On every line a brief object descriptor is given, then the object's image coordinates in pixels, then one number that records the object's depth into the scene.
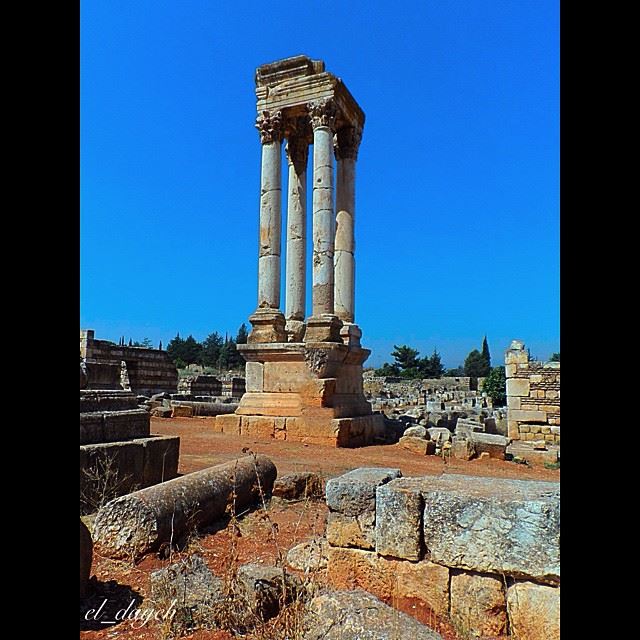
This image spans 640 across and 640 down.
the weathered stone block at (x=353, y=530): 3.73
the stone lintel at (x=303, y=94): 13.19
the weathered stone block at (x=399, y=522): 3.50
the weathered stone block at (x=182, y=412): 17.39
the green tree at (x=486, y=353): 77.92
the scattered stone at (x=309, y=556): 3.83
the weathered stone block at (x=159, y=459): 5.85
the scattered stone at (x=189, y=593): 3.04
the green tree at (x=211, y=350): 67.44
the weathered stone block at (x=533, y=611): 2.97
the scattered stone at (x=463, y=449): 10.37
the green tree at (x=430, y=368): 64.89
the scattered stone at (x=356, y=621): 2.55
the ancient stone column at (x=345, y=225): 13.84
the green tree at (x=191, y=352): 67.59
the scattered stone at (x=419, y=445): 10.75
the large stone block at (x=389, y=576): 3.38
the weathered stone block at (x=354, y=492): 3.78
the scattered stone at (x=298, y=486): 6.09
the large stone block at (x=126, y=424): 5.87
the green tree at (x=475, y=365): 75.25
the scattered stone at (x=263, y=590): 3.13
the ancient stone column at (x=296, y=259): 13.55
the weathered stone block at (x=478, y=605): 3.17
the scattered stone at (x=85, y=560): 3.25
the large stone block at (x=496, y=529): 3.10
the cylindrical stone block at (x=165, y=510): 4.07
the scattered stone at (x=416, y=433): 11.40
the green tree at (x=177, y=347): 67.39
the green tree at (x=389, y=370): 64.50
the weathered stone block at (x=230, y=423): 12.48
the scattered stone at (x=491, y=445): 10.41
